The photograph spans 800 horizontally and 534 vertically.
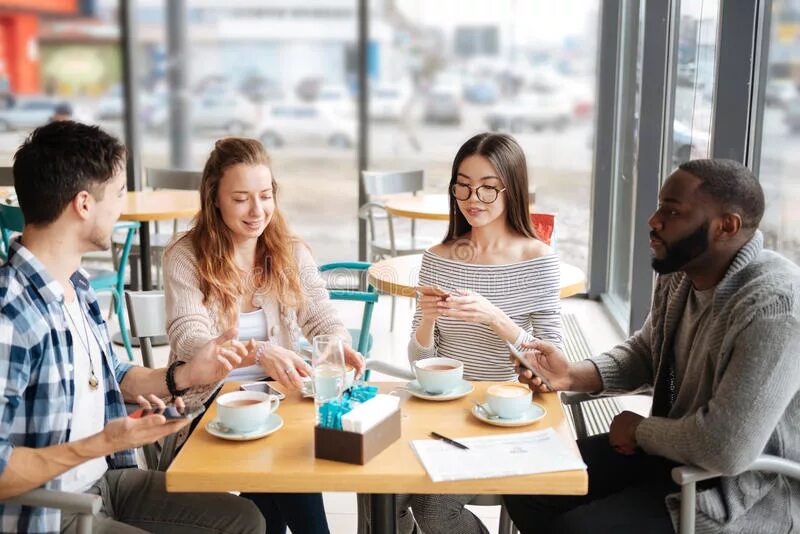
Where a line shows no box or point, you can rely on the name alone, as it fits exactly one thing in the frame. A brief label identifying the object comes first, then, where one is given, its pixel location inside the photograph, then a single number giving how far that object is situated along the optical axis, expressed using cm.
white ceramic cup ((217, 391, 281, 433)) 175
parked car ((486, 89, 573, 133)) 632
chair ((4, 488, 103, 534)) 155
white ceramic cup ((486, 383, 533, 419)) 183
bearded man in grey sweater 170
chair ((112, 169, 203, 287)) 562
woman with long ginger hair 233
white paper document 159
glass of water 178
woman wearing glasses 252
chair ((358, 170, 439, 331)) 532
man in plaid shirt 160
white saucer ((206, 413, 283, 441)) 173
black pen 170
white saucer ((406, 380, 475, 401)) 196
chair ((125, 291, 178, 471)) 246
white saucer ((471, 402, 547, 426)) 181
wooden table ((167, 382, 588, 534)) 158
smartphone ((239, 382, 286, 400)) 205
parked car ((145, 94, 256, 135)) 672
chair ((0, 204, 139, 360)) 461
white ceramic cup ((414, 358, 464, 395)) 197
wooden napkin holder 162
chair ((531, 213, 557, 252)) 383
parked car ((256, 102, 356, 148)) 653
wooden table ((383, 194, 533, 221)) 510
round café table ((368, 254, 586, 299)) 337
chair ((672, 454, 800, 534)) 172
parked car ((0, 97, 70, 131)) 679
